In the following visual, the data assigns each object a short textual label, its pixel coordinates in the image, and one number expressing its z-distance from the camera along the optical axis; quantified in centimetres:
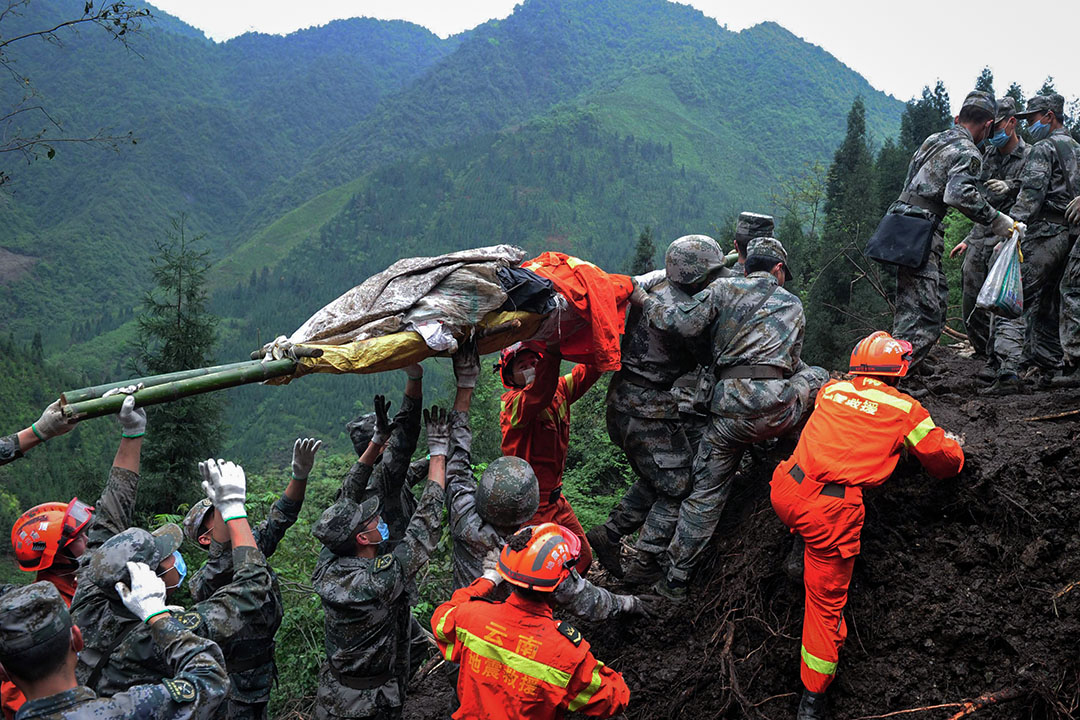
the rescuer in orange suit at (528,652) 341
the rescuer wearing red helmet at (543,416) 553
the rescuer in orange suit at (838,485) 424
